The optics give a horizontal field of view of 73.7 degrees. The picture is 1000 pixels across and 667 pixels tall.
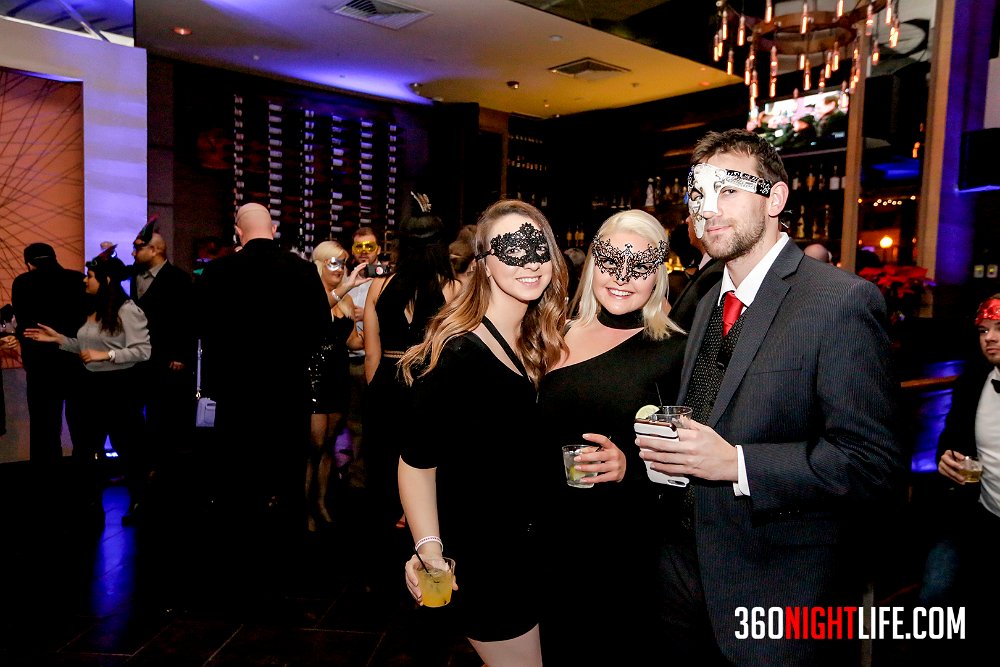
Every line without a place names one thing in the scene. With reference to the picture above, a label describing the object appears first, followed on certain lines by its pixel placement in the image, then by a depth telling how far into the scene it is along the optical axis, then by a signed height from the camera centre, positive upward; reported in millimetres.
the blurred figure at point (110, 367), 4289 -595
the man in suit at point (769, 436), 1392 -290
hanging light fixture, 4516 +1976
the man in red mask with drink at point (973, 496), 2617 -756
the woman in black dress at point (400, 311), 3445 -132
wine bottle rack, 7273 +1314
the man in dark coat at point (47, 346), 4402 -500
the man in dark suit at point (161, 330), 4586 -369
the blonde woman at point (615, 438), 1908 -422
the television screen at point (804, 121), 6504 +1836
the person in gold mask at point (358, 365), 4664 -563
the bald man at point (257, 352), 3268 -358
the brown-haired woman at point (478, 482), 1714 -504
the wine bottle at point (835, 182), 6602 +1195
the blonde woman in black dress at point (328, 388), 3900 -623
